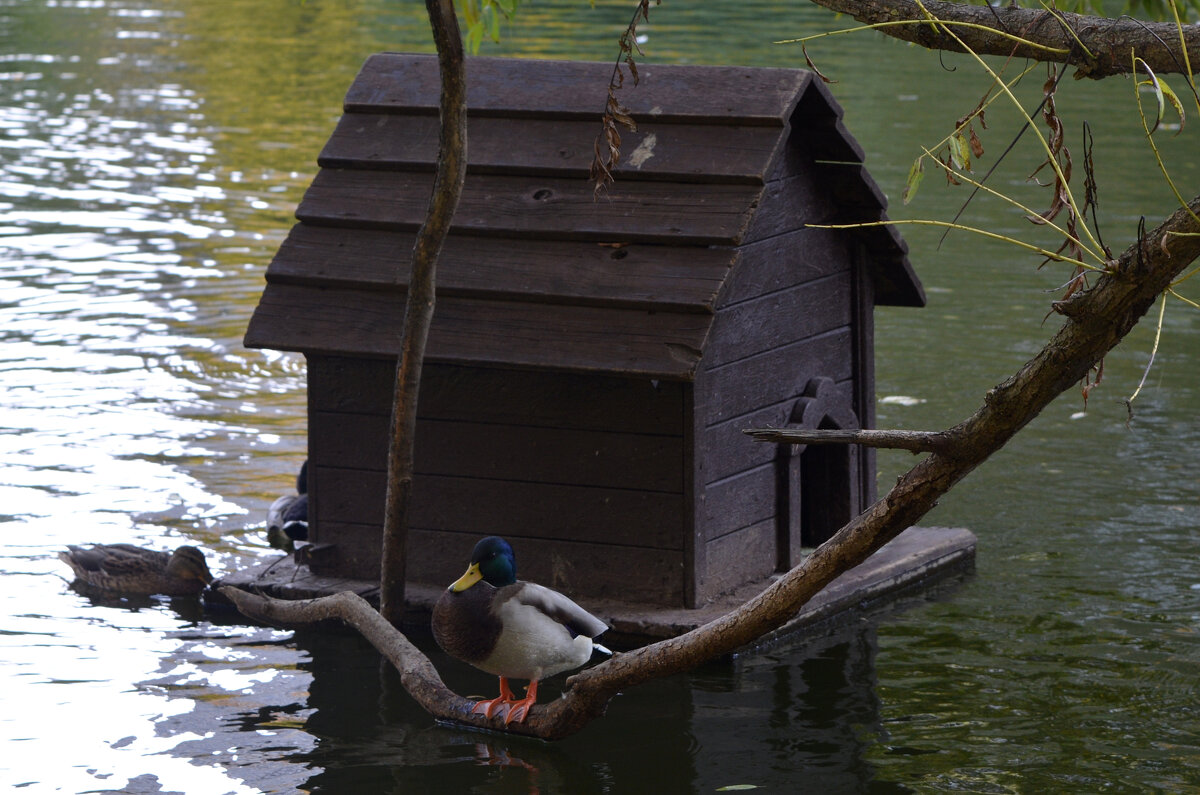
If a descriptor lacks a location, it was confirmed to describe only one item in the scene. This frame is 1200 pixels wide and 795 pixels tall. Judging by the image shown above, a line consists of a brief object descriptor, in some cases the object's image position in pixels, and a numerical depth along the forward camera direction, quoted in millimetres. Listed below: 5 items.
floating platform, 13375
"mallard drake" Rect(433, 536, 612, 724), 11625
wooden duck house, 13391
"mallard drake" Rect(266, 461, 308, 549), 15891
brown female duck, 15297
